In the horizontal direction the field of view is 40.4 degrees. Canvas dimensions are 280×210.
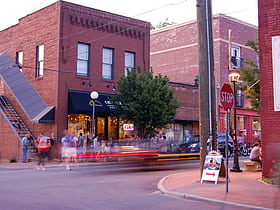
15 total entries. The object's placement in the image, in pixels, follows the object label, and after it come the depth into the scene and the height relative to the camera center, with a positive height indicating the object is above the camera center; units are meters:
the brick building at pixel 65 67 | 24.23 +4.78
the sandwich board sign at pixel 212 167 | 12.18 -0.97
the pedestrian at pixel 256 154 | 16.55 -0.73
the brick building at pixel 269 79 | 12.48 +1.94
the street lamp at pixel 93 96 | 22.58 +2.42
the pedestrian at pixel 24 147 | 22.44 -0.64
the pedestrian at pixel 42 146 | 16.94 -0.41
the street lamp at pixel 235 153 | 16.08 -0.67
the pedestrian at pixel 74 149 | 18.30 -0.58
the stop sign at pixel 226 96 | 10.23 +1.12
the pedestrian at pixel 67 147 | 17.97 -0.48
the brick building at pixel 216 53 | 35.91 +8.62
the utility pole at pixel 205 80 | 12.83 +1.97
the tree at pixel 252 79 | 19.17 +3.01
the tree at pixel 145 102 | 23.14 +2.19
